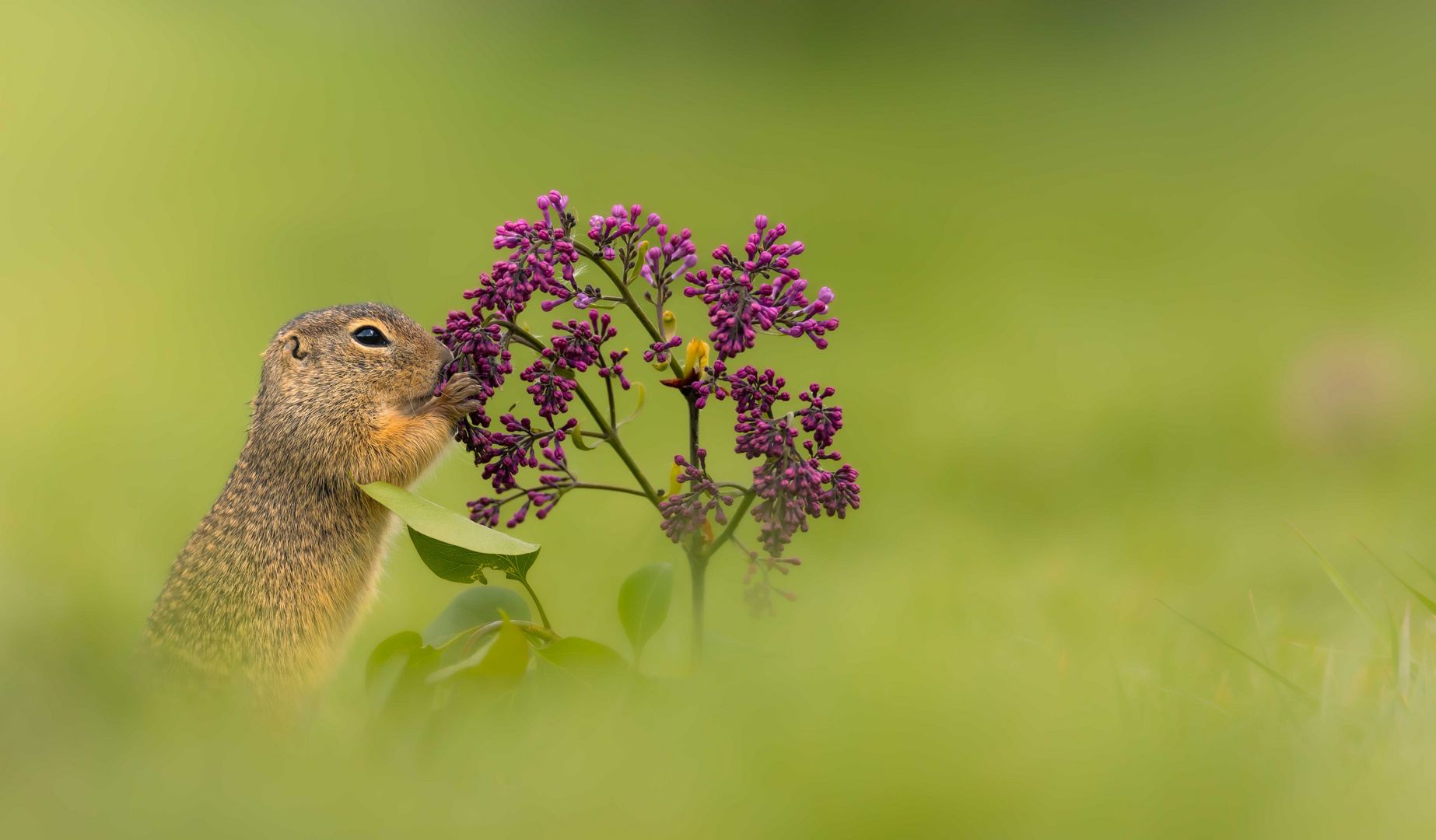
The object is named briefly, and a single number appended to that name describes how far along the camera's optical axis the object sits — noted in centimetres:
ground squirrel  483
